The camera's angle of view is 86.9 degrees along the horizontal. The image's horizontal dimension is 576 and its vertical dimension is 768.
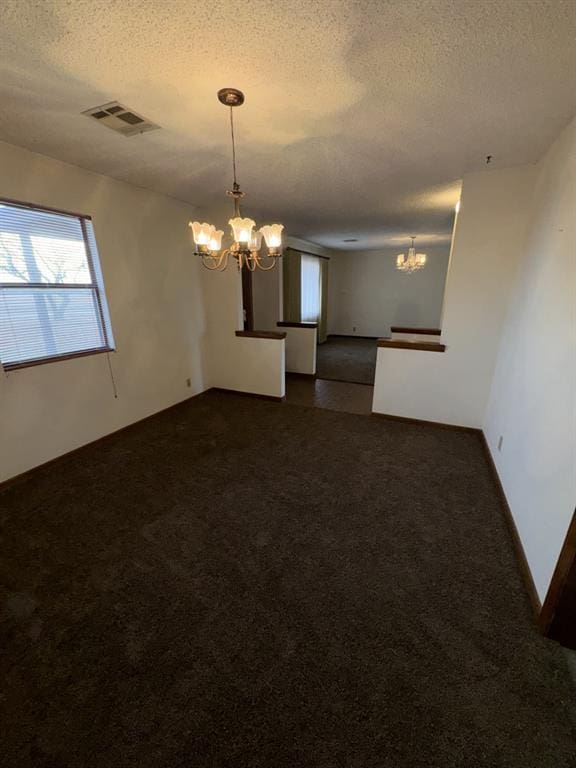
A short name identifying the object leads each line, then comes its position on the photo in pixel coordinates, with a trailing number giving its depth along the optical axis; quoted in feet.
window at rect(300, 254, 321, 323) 22.75
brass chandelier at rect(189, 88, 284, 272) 6.33
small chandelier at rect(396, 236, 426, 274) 21.72
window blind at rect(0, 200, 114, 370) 7.71
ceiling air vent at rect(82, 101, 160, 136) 5.85
